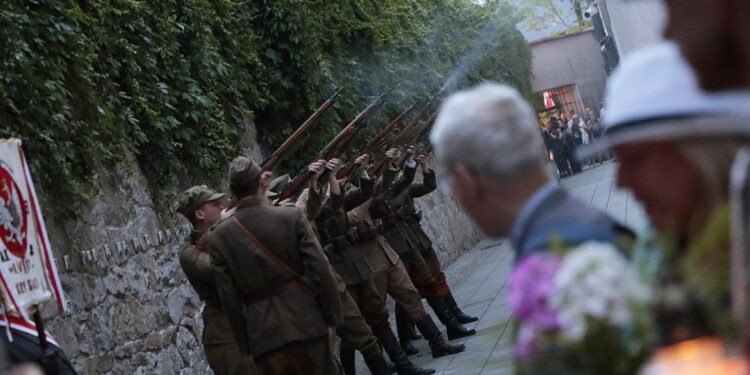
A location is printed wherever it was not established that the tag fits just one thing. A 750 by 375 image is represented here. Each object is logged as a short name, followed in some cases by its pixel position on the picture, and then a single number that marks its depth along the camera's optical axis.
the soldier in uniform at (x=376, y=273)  10.51
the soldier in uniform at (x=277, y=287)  7.02
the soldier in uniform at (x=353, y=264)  9.99
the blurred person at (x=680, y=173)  1.99
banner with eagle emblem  6.13
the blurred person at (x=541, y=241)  2.23
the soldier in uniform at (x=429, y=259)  11.67
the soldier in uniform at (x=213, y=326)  7.77
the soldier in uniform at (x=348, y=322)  8.90
